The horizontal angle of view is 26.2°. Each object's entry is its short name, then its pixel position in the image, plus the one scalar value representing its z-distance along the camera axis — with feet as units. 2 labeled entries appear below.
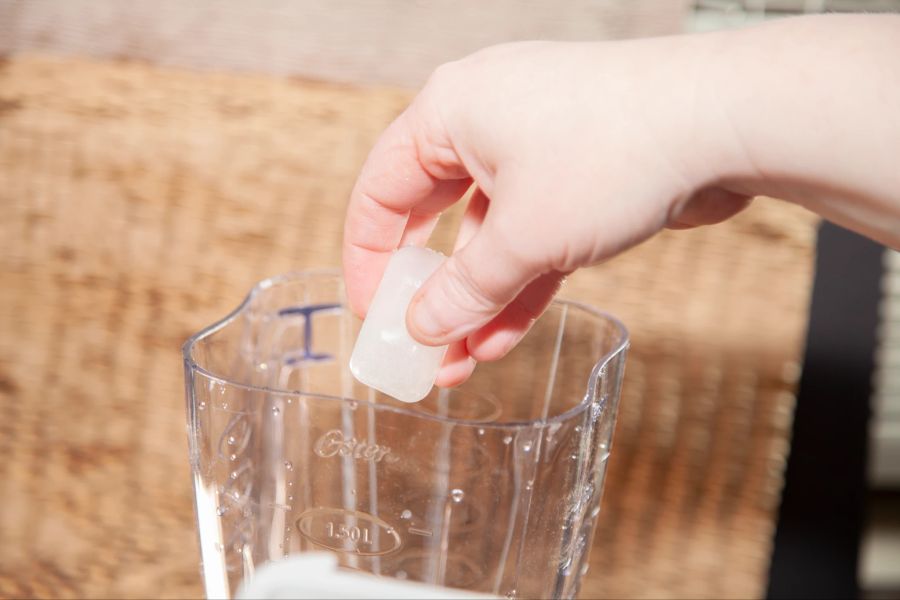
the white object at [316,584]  1.44
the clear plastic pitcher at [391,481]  1.70
